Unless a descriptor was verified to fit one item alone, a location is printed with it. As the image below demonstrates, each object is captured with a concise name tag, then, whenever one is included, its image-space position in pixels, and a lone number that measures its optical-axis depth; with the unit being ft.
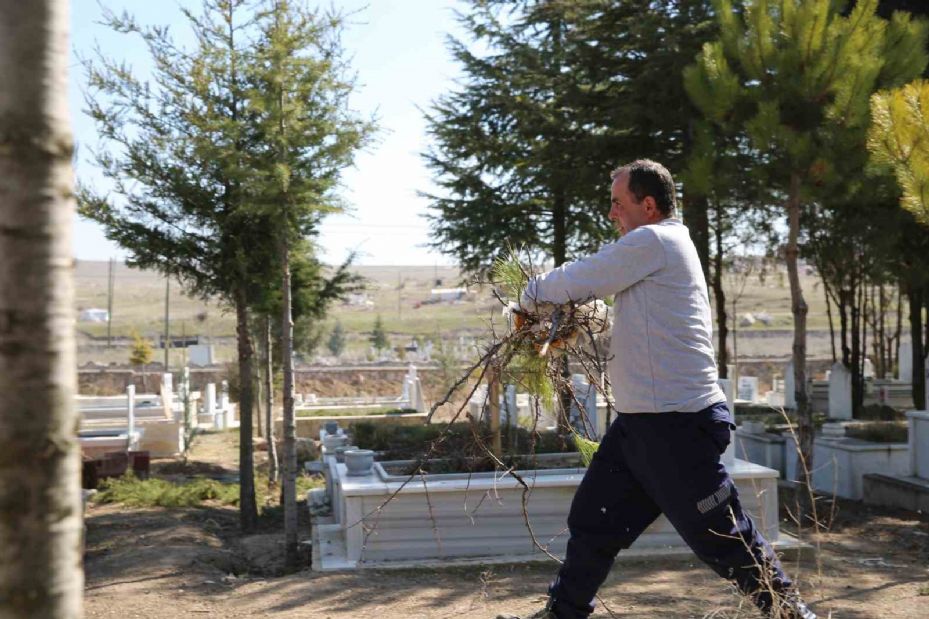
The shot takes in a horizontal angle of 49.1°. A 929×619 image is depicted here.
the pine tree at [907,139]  22.20
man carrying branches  12.48
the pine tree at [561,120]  47.34
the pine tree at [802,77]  31.27
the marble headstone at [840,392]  55.42
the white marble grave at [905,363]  76.95
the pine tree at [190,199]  35.37
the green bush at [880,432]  41.47
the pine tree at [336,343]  190.85
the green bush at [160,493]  39.68
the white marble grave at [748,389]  87.04
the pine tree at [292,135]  28.53
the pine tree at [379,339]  182.60
